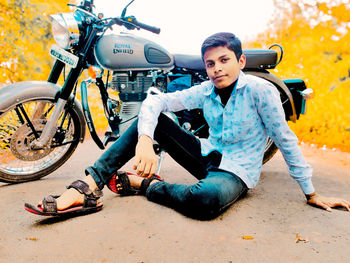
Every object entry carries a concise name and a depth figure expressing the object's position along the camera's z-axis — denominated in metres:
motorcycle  2.26
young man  1.63
